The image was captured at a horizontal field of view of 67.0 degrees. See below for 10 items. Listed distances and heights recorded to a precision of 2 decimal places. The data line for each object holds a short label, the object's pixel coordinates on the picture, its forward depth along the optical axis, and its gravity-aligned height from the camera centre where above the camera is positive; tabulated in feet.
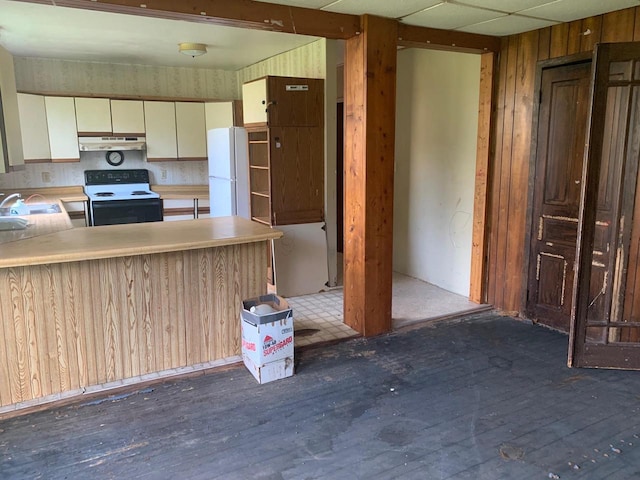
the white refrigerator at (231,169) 15.35 -0.50
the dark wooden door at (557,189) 11.62 -0.94
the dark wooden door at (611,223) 9.70 -1.55
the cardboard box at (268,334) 9.58 -3.61
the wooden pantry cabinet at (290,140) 14.11 +0.38
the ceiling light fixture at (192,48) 15.08 +3.29
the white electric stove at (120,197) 17.71 -1.62
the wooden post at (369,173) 11.14 -0.48
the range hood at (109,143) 17.80 +0.41
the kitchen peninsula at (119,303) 8.75 -2.92
